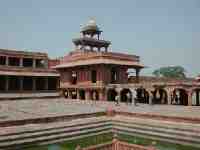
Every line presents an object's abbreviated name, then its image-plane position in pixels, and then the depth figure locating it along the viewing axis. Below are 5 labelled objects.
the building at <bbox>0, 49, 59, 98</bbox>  30.02
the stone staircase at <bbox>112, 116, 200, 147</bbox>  11.17
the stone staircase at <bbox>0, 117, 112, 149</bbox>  10.09
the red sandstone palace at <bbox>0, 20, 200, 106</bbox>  25.62
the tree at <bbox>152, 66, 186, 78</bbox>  72.12
